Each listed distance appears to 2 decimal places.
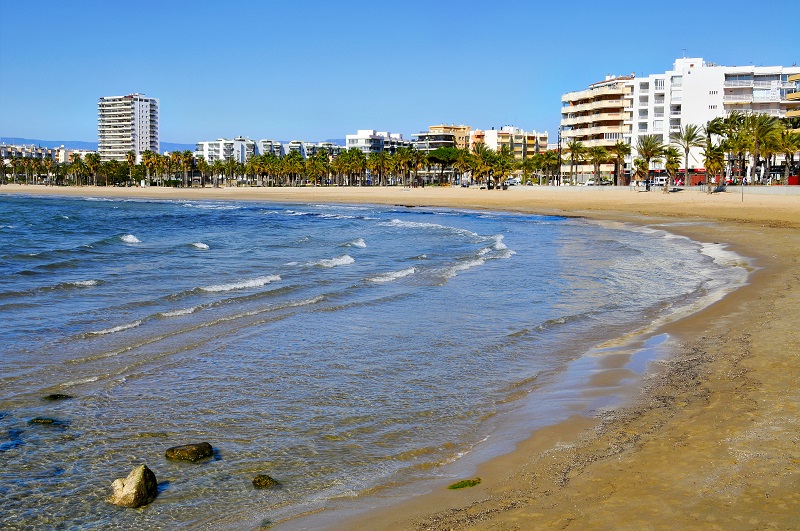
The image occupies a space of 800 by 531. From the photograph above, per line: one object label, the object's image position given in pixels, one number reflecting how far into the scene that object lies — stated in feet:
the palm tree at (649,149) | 263.29
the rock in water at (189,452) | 22.53
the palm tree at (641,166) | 264.52
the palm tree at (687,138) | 258.16
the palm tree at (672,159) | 262.06
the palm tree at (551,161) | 377.60
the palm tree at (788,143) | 226.58
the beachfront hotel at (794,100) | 277.93
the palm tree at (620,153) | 298.60
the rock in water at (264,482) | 20.51
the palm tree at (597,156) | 306.78
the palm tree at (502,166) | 358.31
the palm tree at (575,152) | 332.39
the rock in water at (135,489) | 19.34
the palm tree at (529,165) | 403.95
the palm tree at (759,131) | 224.74
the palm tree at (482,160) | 364.58
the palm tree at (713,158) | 230.48
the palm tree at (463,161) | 399.87
